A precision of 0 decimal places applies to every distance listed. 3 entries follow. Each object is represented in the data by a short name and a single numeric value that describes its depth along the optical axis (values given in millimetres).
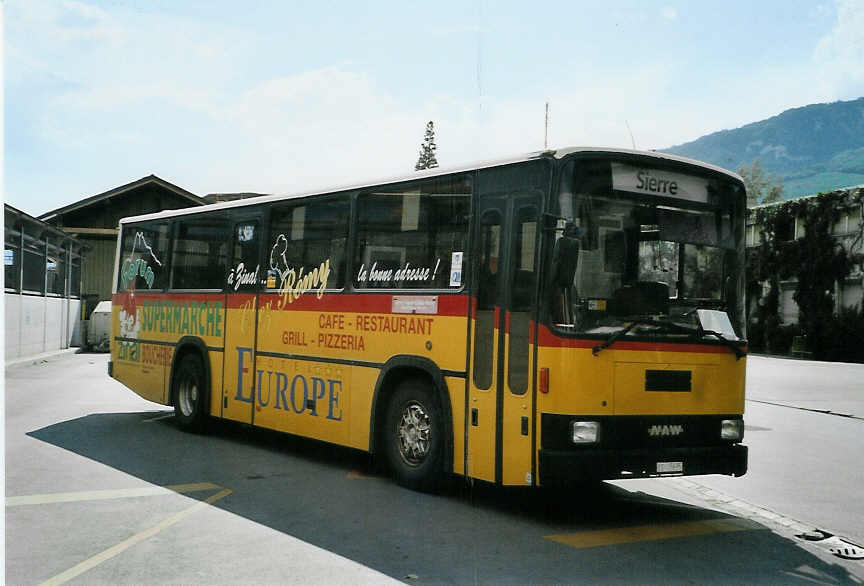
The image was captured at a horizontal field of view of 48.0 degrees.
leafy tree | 98875
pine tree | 80125
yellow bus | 7641
